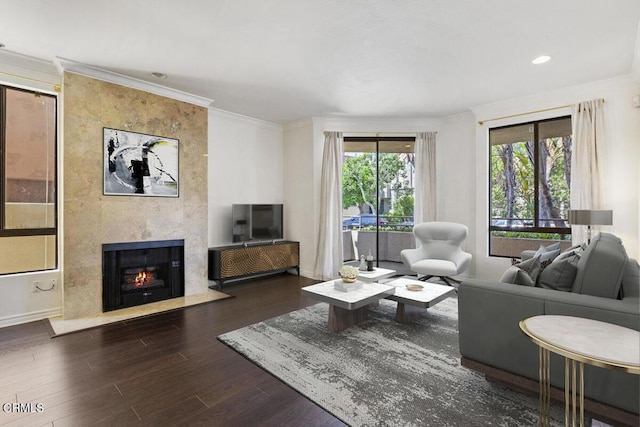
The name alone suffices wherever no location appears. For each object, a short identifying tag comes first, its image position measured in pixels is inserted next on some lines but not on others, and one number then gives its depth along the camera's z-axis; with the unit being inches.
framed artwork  145.6
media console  184.9
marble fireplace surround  134.0
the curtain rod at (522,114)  166.5
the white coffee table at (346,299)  113.6
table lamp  134.5
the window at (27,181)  132.6
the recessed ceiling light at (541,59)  128.4
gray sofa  63.9
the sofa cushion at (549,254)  102.6
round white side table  45.7
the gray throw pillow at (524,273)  84.3
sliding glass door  226.7
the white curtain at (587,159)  151.7
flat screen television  198.7
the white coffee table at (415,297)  122.3
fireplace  145.0
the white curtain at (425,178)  213.9
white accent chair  174.1
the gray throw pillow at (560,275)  79.9
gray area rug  72.9
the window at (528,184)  173.2
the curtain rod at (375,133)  221.1
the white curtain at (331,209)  212.7
